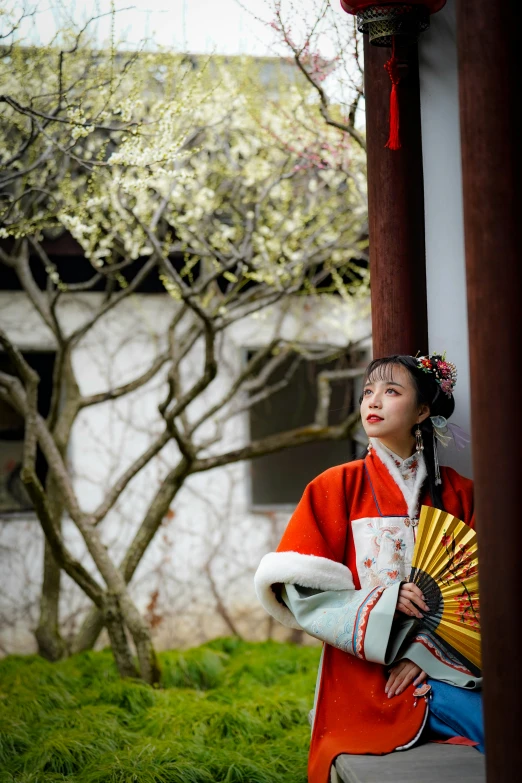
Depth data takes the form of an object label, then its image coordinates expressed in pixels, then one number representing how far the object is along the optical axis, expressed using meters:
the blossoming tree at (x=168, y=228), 4.60
